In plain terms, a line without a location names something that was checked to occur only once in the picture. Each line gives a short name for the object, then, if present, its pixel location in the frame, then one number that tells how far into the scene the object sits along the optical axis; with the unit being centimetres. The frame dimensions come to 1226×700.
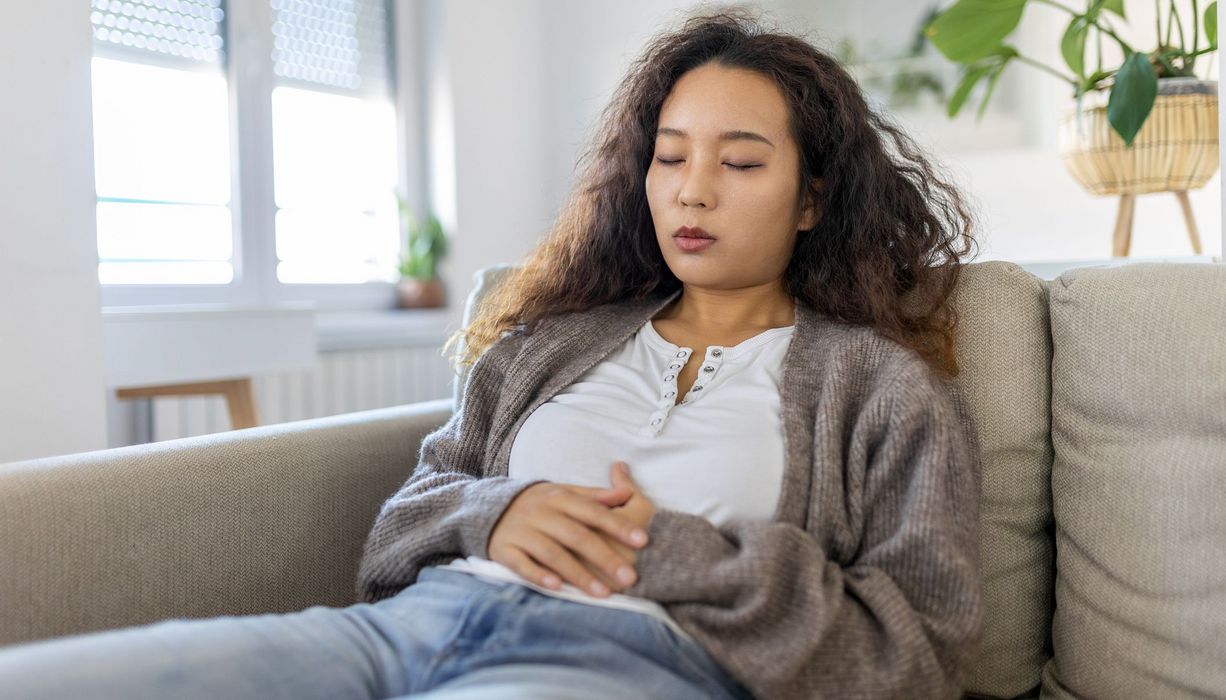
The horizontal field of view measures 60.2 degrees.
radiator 269
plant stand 180
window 268
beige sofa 97
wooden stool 226
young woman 88
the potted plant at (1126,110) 153
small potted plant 335
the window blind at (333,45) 305
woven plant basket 163
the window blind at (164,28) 262
